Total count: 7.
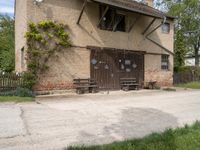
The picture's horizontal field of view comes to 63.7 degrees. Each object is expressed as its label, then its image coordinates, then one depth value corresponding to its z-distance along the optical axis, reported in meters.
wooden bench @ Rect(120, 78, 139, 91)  11.51
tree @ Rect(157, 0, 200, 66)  22.92
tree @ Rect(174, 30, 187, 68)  19.65
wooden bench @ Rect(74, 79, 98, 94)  10.01
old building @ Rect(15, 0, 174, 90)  9.67
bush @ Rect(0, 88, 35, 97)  8.13
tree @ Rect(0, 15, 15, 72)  15.37
